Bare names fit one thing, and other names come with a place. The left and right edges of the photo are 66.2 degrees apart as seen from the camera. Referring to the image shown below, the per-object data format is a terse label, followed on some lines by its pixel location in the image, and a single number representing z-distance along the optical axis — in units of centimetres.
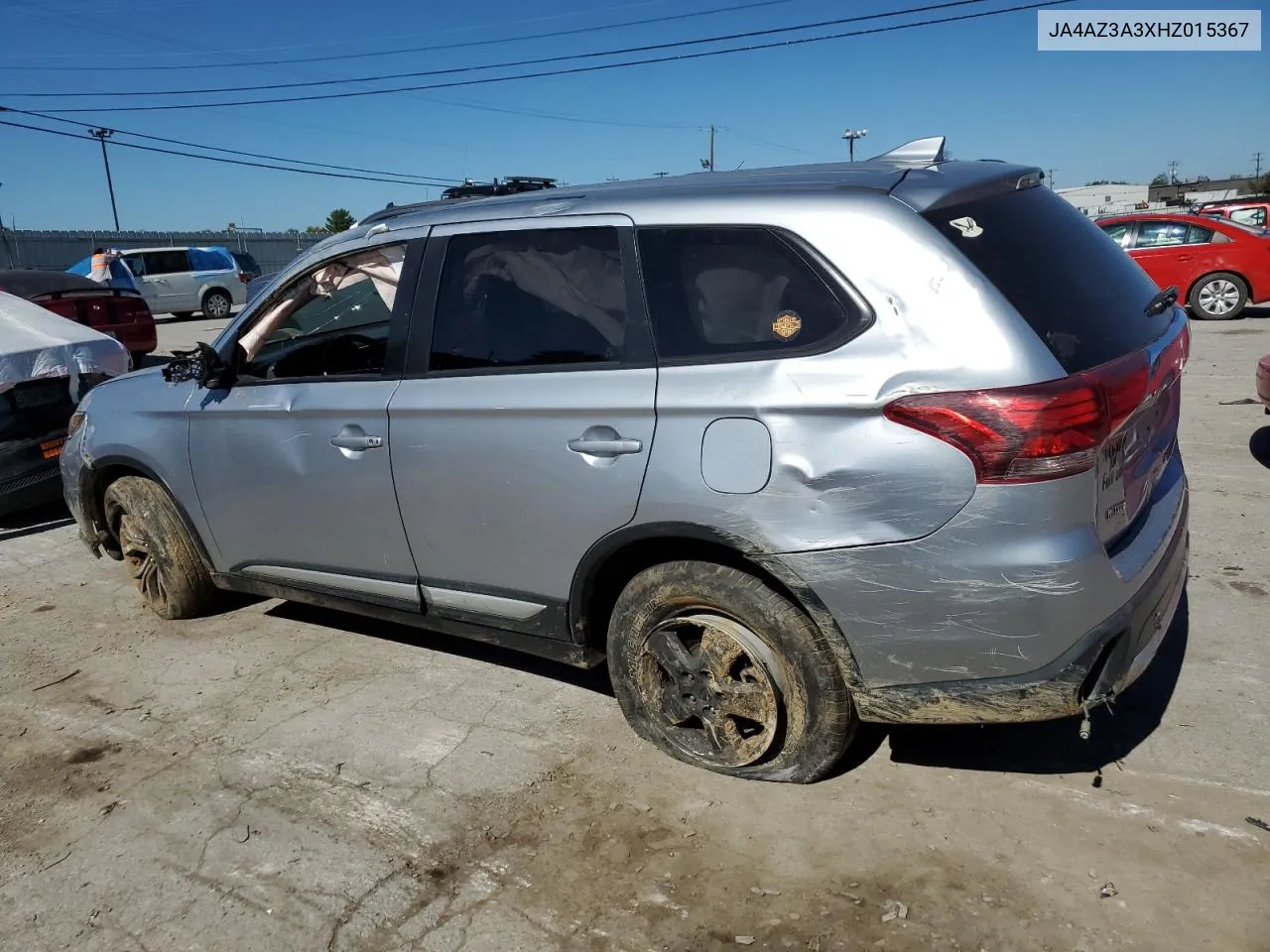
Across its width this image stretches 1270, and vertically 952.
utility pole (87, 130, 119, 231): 5014
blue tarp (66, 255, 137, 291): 2203
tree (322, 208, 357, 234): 6640
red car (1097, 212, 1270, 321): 1420
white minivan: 2464
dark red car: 1003
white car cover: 653
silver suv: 250
